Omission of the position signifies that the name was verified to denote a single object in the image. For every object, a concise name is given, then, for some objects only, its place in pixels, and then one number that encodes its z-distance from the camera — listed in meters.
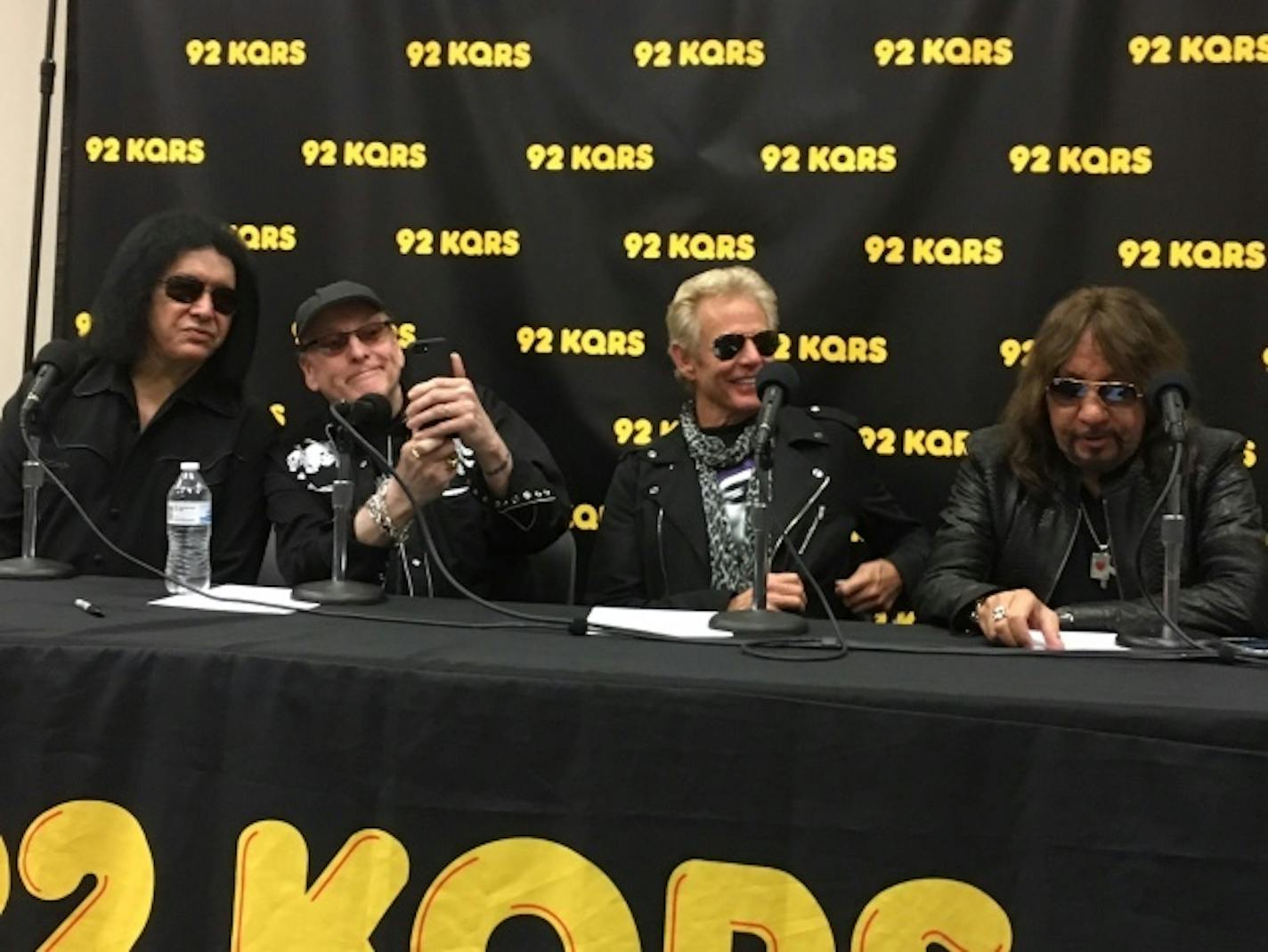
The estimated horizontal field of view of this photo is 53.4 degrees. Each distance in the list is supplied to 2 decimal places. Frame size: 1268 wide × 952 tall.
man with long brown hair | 2.16
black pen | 1.88
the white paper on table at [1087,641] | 1.79
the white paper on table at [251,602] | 2.00
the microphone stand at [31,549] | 2.22
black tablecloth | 1.44
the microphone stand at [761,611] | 1.85
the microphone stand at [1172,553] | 1.78
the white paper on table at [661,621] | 1.88
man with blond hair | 2.57
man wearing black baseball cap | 2.38
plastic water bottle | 2.33
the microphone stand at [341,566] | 2.07
